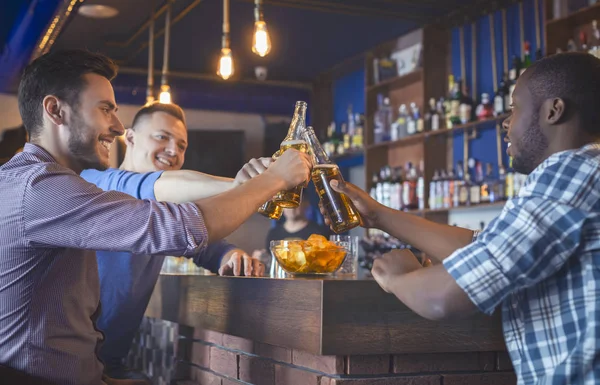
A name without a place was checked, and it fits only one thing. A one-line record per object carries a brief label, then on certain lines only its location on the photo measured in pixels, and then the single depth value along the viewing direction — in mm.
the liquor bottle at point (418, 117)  5152
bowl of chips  1785
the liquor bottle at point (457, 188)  4750
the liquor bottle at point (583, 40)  3871
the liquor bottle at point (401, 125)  5398
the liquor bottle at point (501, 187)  4398
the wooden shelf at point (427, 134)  4516
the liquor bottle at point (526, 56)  4359
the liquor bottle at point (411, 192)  5234
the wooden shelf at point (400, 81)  5320
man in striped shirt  1395
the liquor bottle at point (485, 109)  4574
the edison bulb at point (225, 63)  3398
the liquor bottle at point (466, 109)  4742
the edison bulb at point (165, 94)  4051
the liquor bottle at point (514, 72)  4379
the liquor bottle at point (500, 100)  4406
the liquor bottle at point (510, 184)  4262
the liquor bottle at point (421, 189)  5105
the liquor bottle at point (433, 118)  5020
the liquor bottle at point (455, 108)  4840
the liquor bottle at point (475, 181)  4584
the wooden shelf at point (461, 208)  4368
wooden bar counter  1486
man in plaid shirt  1091
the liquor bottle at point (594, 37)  3896
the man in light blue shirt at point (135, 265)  1975
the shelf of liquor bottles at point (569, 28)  3908
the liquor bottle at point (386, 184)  5484
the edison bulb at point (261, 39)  3012
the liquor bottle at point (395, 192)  5379
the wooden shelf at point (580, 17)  3801
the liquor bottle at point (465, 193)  4656
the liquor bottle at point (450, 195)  4805
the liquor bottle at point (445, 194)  4824
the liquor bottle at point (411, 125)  5215
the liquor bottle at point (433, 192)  4957
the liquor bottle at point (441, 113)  5027
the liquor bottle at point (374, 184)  5701
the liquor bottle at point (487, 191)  4482
